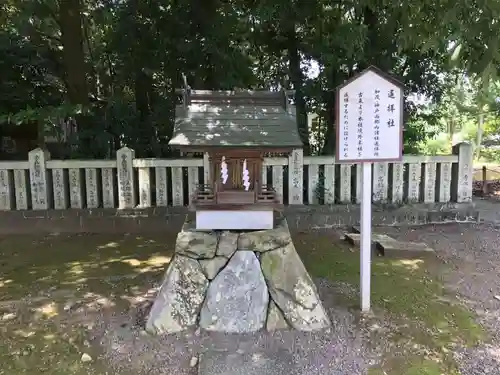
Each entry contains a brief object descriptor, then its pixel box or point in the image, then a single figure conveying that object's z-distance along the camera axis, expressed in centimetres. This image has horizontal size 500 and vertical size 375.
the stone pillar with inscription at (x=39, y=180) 690
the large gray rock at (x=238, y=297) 377
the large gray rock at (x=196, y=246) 382
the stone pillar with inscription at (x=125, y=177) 694
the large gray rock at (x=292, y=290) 378
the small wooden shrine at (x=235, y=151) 377
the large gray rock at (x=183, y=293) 380
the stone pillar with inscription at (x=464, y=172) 729
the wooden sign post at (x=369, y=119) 390
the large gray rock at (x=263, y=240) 383
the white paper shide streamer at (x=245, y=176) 393
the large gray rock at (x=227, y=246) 382
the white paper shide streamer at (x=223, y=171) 391
